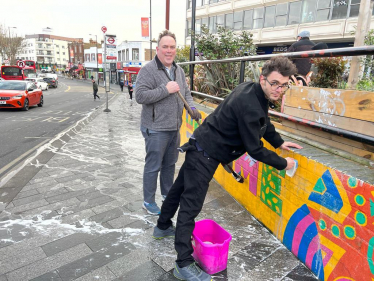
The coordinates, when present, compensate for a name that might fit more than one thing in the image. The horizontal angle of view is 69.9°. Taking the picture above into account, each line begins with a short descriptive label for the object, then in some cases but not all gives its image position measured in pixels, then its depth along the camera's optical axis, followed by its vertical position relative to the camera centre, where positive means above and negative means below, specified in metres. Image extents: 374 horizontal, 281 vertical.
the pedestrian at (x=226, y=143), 1.96 -0.52
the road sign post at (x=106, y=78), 12.61 -0.28
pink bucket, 2.21 -1.46
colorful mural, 1.80 -1.10
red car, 12.63 -1.18
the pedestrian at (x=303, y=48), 4.22 +0.51
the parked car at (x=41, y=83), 30.82 -1.42
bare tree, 50.66 +4.66
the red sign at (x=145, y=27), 26.88 +4.57
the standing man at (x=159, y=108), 2.87 -0.37
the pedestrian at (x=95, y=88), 20.05 -1.16
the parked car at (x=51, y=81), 35.97 -1.35
